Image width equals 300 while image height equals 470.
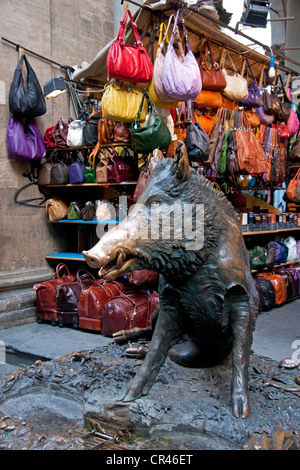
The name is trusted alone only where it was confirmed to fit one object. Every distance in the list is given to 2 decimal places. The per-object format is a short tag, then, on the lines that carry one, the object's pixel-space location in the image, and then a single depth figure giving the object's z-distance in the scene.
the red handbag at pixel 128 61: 3.99
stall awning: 4.30
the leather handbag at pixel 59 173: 5.73
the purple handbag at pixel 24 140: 5.45
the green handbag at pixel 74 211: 5.73
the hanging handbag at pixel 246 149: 5.04
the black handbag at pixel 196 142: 4.54
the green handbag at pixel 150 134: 4.29
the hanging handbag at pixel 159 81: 4.14
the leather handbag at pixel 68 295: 5.12
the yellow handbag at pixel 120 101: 4.32
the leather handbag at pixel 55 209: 5.84
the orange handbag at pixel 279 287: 5.89
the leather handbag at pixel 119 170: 5.01
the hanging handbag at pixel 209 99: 4.90
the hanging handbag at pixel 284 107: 6.38
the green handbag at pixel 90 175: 5.55
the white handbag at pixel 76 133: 5.64
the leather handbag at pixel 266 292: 5.68
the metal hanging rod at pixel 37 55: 5.52
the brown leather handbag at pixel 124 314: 4.57
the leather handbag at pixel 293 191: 6.62
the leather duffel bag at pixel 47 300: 5.29
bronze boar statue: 1.77
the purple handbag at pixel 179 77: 4.02
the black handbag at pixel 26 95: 5.33
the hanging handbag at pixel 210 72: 4.75
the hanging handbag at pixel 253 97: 5.56
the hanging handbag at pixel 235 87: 5.09
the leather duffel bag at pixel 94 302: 4.88
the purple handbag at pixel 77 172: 5.59
